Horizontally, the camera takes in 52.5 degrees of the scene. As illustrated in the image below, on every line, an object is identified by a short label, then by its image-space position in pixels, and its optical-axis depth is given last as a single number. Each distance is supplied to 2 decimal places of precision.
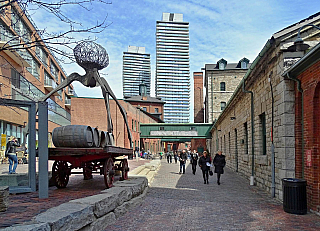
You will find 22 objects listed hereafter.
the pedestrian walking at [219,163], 13.73
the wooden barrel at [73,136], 8.38
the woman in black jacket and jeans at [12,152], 9.22
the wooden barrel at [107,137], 9.95
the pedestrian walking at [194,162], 19.22
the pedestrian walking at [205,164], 14.28
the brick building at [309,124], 7.37
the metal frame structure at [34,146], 7.00
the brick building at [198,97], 81.50
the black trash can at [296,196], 7.38
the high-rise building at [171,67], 171.12
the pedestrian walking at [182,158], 19.32
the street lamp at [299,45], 7.18
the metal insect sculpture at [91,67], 8.99
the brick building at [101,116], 44.28
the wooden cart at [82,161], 7.91
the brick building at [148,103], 92.56
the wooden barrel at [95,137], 8.92
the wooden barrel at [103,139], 9.66
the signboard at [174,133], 48.25
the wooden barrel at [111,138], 10.26
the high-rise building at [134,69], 193.12
